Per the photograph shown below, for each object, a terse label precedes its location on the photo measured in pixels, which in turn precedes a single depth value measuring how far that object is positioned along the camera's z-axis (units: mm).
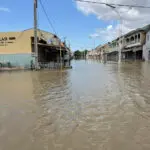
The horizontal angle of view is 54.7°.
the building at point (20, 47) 18102
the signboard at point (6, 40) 18843
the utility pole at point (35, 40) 16418
